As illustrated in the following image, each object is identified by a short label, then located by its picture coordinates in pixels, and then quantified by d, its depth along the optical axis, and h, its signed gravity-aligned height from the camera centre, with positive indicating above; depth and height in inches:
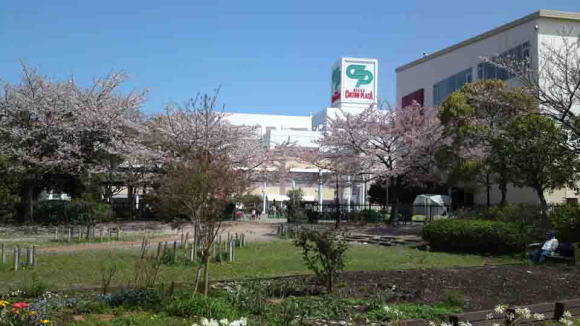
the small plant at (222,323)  183.2 -37.8
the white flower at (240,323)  183.0 -38.4
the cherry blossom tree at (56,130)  1105.4 +137.7
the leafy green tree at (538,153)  788.6 +79.4
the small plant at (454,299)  332.5 -52.5
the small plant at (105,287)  339.9 -50.4
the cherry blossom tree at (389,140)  1229.7 +143.5
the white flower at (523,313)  203.0 -36.2
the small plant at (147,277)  346.6 -46.8
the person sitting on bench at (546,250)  574.2 -39.2
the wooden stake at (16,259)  501.7 -51.6
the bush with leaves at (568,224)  704.4 -16.9
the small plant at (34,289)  343.0 -53.4
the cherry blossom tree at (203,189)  329.1 +8.2
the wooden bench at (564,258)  564.4 -46.8
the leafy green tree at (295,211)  1205.0 -12.2
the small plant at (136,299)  309.7 -52.4
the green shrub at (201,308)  284.4 -52.6
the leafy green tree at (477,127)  931.8 +146.7
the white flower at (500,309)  221.1 -38.2
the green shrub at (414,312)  289.1 -54.7
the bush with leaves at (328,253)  378.0 -30.8
